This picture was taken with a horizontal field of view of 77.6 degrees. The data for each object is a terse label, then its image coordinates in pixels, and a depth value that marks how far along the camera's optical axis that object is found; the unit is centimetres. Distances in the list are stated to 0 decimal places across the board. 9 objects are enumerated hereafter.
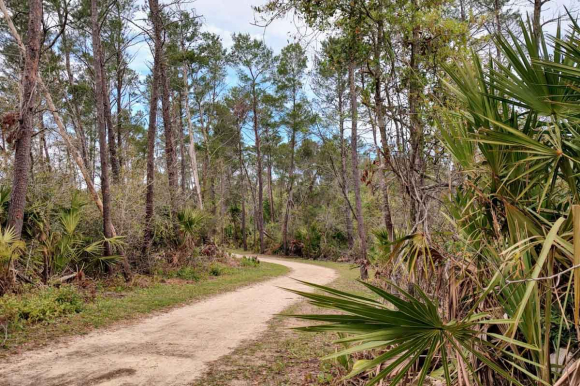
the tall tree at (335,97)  2034
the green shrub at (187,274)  1176
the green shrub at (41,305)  561
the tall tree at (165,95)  1161
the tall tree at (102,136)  927
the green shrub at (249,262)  1722
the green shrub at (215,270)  1338
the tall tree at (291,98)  2486
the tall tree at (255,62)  2412
